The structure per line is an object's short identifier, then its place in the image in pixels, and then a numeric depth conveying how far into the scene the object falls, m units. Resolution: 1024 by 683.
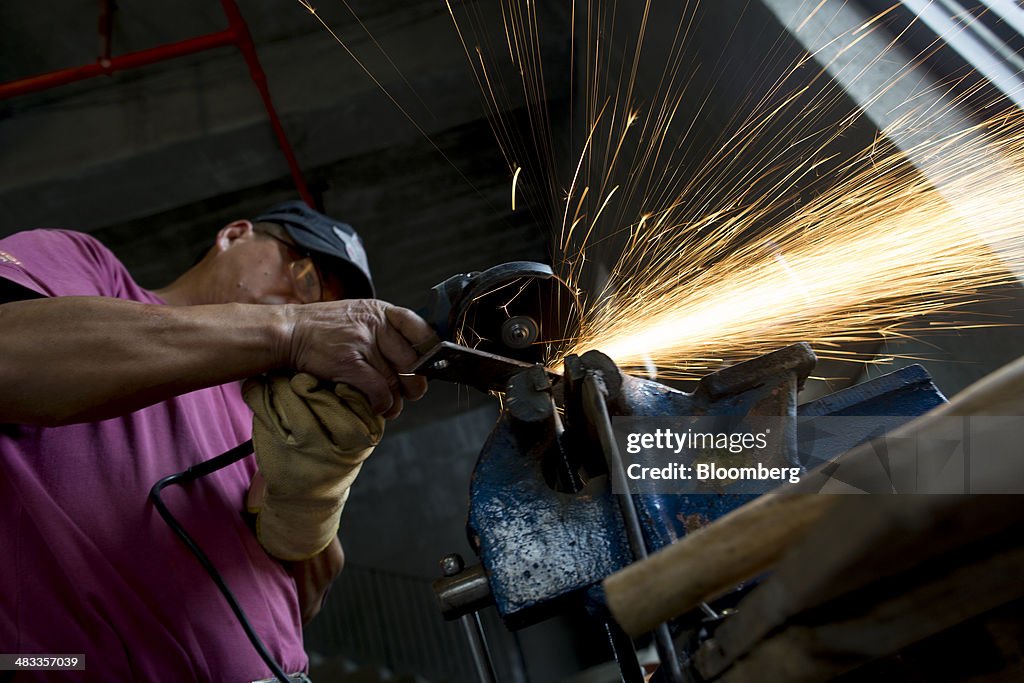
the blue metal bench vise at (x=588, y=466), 1.01
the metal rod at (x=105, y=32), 3.83
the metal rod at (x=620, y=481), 0.83
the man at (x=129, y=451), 1.42
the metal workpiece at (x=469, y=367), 1.39
